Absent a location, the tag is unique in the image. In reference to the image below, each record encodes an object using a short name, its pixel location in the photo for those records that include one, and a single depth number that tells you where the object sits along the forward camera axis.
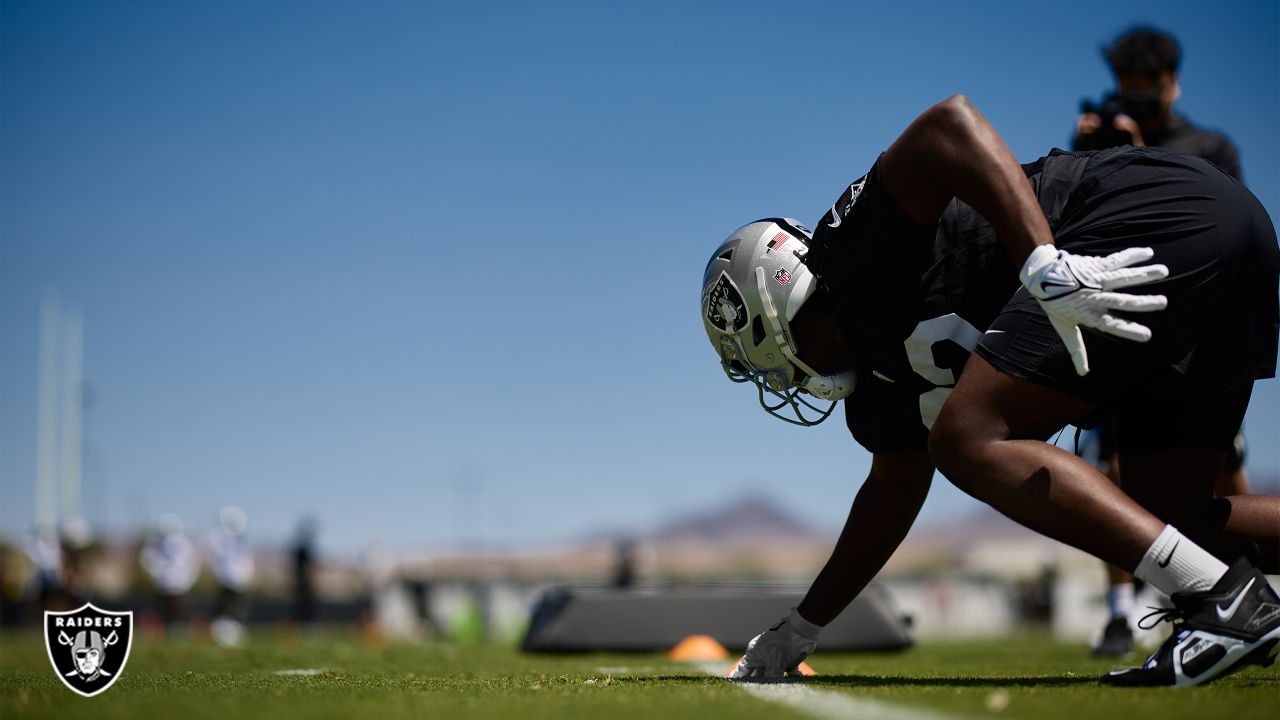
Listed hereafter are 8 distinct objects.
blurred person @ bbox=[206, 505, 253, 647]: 21.20
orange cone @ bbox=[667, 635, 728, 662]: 7.45
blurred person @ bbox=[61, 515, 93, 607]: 20.92
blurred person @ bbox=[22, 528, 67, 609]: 25.15
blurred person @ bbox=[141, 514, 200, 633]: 21.72
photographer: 5.93
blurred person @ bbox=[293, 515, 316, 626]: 25.68
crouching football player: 3.19
